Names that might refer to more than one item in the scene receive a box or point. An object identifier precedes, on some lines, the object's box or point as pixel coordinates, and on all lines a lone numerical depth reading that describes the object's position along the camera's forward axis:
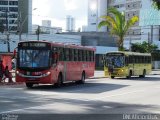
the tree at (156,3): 16.62
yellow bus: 44.22
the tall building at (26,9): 131.86
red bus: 27.17
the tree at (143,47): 95.69
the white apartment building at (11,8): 125.25
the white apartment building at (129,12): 144.50
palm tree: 54.34
